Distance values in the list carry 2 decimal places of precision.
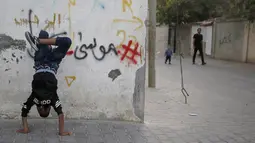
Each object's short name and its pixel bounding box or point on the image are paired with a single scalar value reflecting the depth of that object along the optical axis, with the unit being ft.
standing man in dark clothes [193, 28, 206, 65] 56.96
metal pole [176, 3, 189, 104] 27.58
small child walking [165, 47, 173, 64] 56.44
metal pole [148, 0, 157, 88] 31.83
